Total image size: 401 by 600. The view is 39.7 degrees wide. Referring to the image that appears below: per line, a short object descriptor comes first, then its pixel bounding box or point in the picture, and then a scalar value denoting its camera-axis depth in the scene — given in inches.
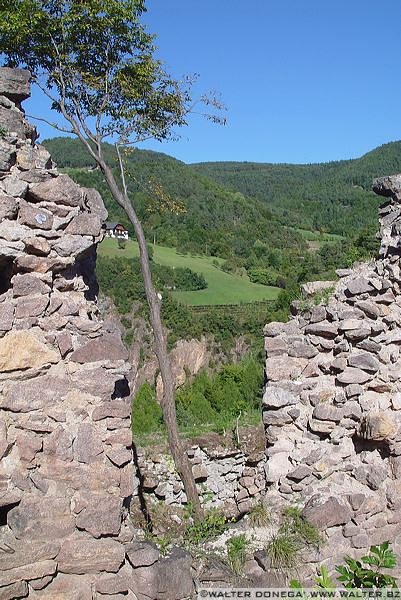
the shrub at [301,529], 175.3
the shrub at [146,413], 483.0
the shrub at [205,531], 174.1
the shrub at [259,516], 182.2
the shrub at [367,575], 130.3
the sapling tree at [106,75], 322.0
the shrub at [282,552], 167.5
